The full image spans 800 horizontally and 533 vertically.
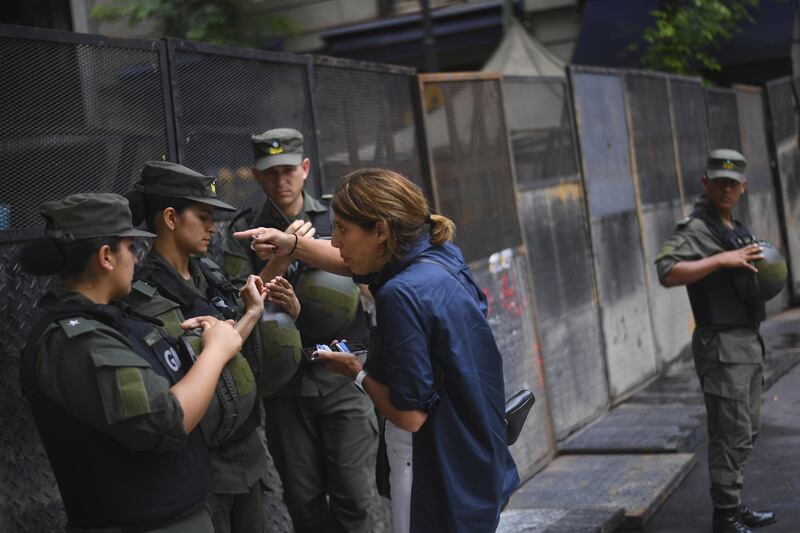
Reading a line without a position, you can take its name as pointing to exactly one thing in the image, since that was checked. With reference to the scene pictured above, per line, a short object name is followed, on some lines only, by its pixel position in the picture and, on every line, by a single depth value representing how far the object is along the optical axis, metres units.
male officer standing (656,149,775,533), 6.15
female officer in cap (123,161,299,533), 3.95
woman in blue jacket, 3.36
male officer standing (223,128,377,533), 4.93
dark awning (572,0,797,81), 17.88
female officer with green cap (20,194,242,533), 3.09
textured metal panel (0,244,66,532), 3.97
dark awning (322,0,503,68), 21.66
